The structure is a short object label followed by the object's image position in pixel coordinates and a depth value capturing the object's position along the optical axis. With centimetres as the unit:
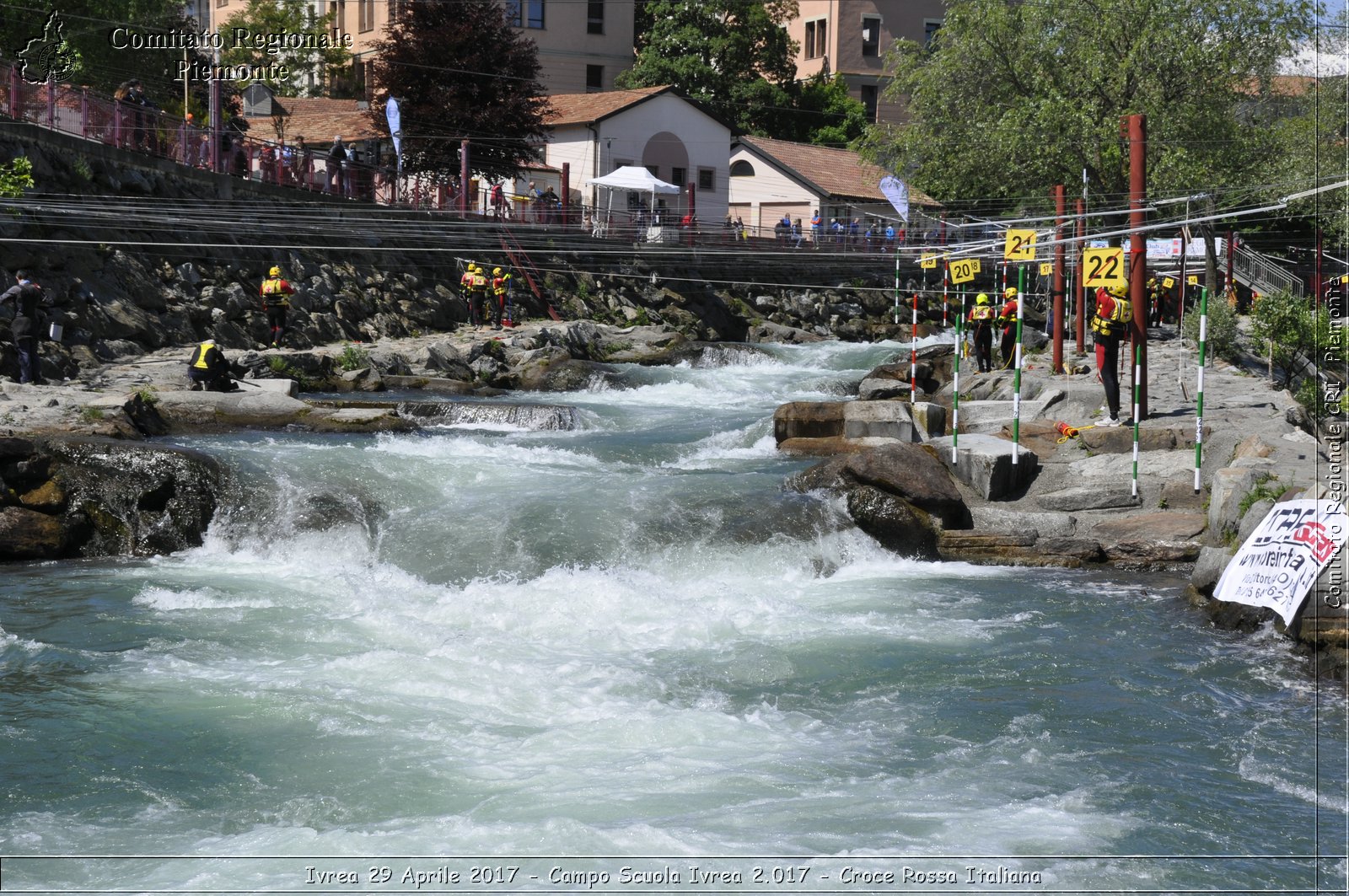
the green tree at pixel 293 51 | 4884
